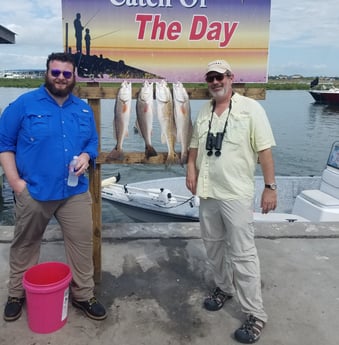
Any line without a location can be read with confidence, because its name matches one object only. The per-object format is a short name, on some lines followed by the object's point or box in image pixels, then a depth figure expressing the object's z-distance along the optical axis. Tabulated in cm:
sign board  296
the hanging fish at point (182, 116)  297
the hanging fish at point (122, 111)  293
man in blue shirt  251
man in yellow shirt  258
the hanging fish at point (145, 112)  293
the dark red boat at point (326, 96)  3999
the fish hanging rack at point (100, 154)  301
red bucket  254
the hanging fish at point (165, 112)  295
